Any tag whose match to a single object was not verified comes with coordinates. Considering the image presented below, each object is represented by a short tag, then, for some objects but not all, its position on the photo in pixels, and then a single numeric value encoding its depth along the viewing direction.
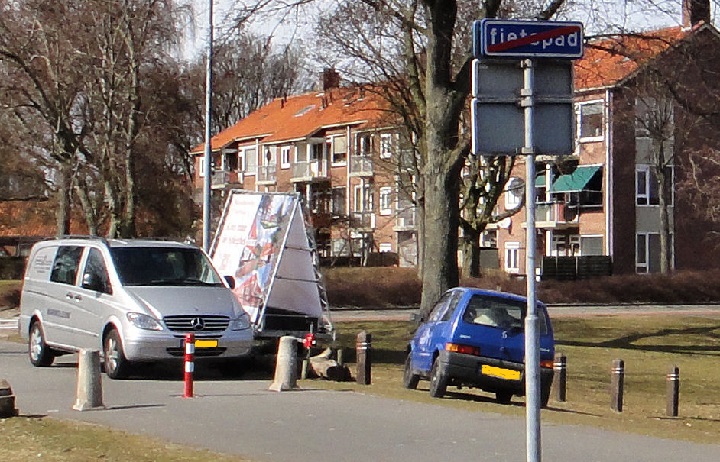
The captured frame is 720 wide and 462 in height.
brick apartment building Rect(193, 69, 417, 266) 74.88
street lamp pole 31.39
